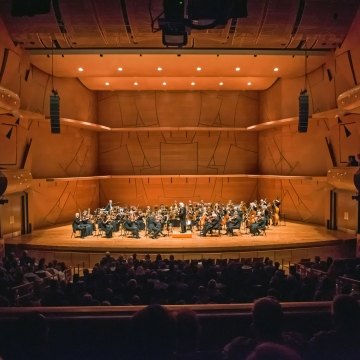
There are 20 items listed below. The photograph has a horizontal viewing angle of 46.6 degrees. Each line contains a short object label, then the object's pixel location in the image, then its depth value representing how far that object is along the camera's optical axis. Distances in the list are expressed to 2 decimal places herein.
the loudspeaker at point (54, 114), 11.23
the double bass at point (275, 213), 14.54
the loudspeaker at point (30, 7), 5.97
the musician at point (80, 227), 12.55
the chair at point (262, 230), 12.69
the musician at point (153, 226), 12.54
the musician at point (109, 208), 14.07
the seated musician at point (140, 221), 12.69
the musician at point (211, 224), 12.69
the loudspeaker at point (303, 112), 11.38
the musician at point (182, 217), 13.11
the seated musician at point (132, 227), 12.40
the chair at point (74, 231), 12.58
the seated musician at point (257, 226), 12.62
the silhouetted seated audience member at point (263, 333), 1.88
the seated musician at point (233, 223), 12.65
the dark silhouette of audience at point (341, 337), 1.85
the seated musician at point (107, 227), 12.41
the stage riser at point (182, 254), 10.98
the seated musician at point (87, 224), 12.68
